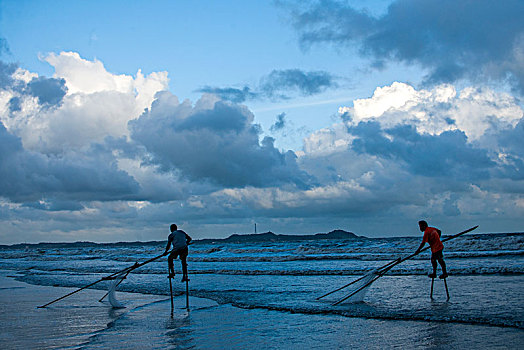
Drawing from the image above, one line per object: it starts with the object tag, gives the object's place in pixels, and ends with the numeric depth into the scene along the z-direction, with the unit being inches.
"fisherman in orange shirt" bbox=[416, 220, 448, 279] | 511.2
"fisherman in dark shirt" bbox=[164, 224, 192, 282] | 526.8
